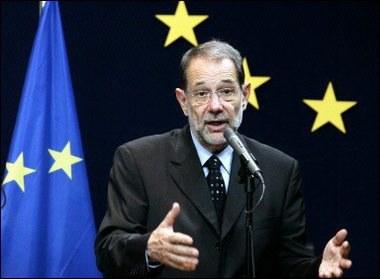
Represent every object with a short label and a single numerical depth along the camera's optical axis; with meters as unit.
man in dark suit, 4.49
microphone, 4.24
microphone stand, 4.23
